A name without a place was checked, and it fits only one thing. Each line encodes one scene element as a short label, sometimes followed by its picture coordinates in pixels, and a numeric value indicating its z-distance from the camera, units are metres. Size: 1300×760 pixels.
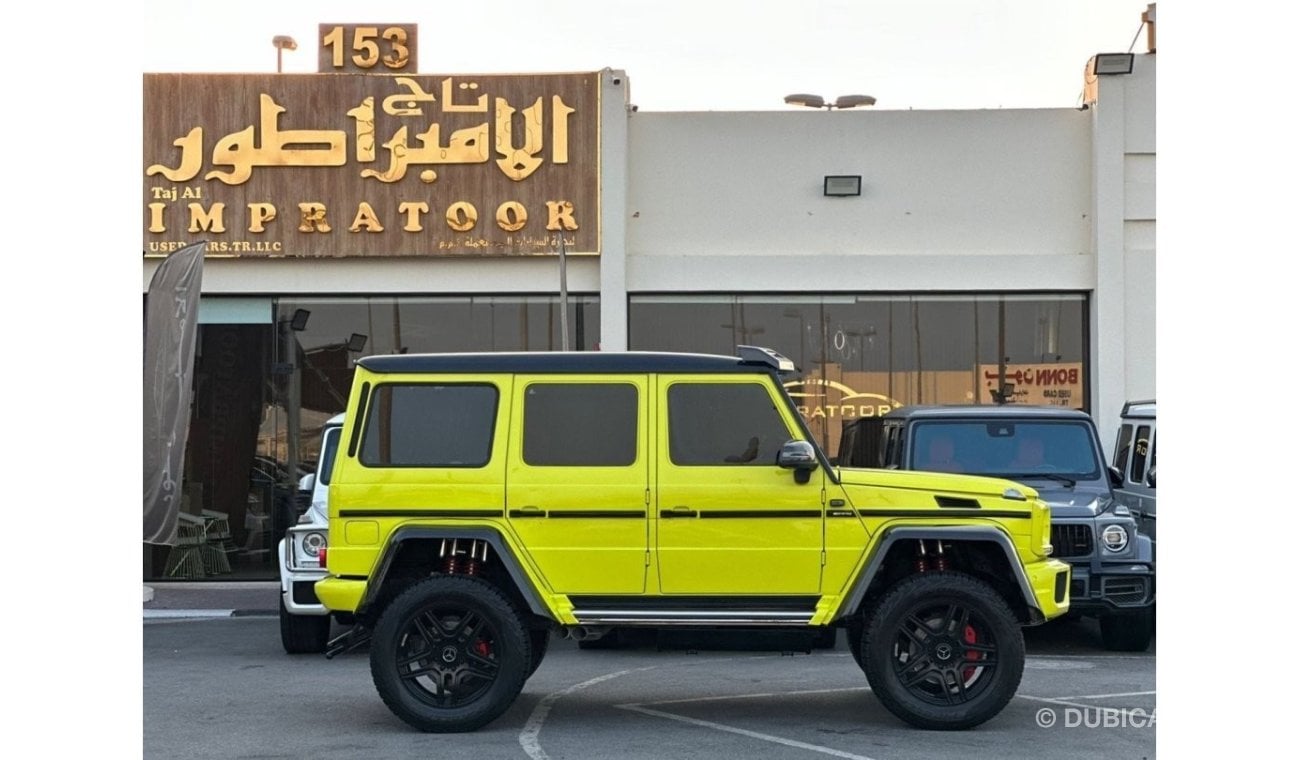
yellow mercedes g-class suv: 9.16
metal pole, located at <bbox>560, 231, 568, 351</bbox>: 16.81
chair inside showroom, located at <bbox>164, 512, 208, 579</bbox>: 19.69
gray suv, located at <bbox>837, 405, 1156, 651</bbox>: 12.73
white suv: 12.68
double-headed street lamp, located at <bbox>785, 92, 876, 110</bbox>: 19.69
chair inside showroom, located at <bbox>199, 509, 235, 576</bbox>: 19.72
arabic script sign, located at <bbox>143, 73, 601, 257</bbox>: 19.23
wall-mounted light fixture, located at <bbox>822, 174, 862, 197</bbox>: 19.27
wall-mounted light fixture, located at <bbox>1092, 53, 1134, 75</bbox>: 18.95
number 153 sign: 19.52
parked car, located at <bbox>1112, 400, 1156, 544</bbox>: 14.86
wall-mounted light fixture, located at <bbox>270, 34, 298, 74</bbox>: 19.84
